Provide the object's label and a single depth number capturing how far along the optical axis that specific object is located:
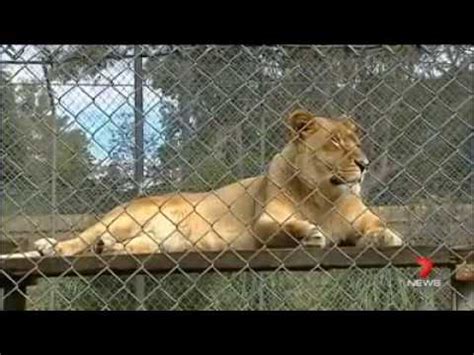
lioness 4.73
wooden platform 3.98
